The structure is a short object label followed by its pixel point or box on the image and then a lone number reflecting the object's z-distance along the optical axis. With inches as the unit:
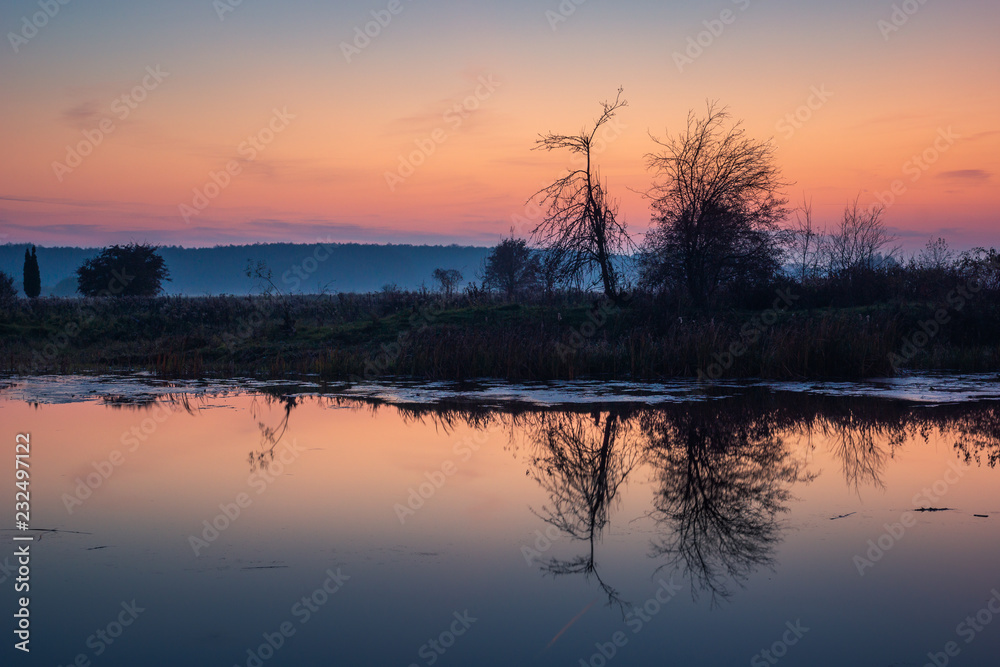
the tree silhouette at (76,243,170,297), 1795.0
